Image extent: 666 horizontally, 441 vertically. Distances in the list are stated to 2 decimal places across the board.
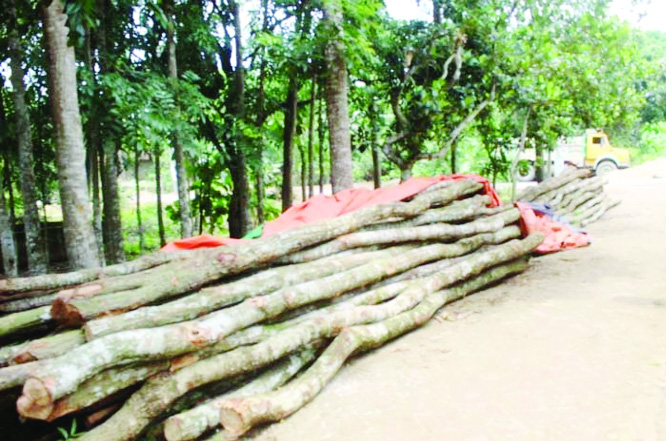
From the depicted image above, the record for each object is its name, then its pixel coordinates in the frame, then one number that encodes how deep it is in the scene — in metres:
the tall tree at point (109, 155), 6.88
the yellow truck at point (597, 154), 21.30
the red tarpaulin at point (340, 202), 4.90
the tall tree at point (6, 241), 6.65
